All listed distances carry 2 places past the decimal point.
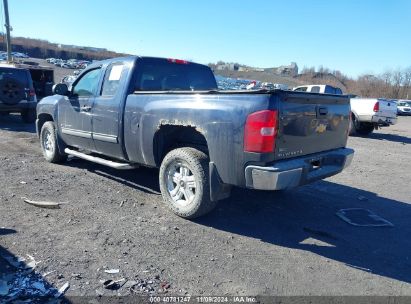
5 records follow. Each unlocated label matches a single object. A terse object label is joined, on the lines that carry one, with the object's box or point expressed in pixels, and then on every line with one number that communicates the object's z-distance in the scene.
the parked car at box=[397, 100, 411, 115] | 36.00
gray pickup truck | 3.73
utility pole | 22.52
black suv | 11.48
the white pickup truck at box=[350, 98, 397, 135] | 14.52
